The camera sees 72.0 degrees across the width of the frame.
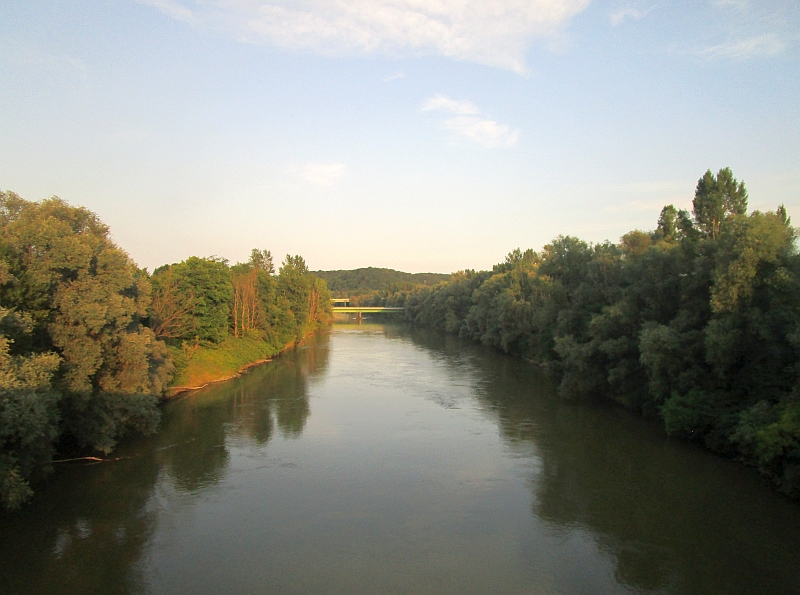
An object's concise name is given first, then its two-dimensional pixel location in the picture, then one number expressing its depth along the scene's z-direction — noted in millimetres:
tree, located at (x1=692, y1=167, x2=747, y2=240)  31877
